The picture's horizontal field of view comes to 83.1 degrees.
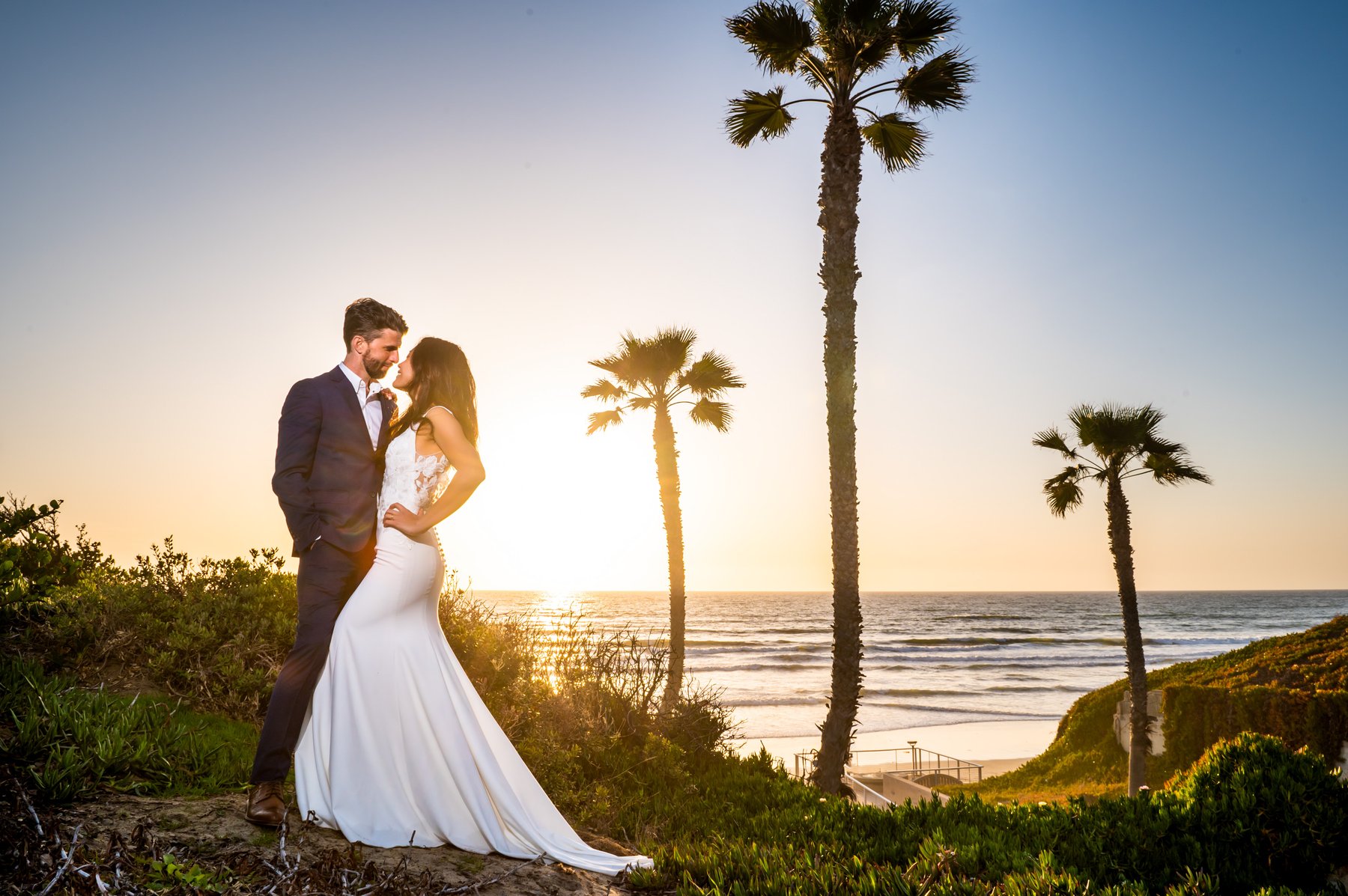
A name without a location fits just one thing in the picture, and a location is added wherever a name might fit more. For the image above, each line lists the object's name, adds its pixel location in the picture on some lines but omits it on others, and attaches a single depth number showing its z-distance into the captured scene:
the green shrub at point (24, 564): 7.34
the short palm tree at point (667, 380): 19.80
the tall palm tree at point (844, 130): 10.94
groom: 4.05
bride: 4.03
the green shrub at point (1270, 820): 4.65
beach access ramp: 19.97
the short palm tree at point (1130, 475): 18.00
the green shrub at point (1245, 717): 15.55
